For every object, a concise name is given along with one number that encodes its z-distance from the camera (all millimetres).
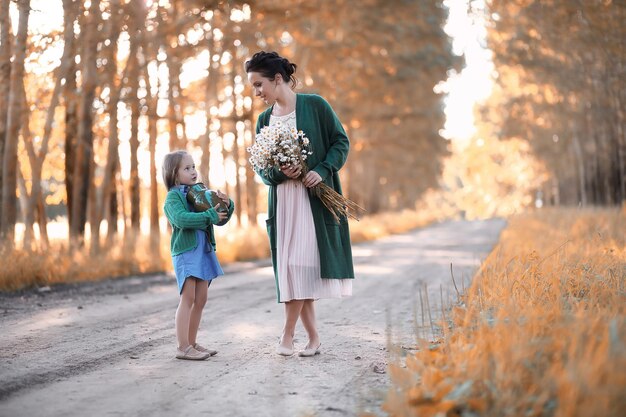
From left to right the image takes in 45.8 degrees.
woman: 5867
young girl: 5773
